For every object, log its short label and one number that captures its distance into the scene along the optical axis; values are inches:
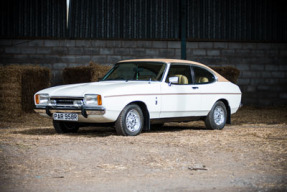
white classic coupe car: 361.7
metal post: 716.4
